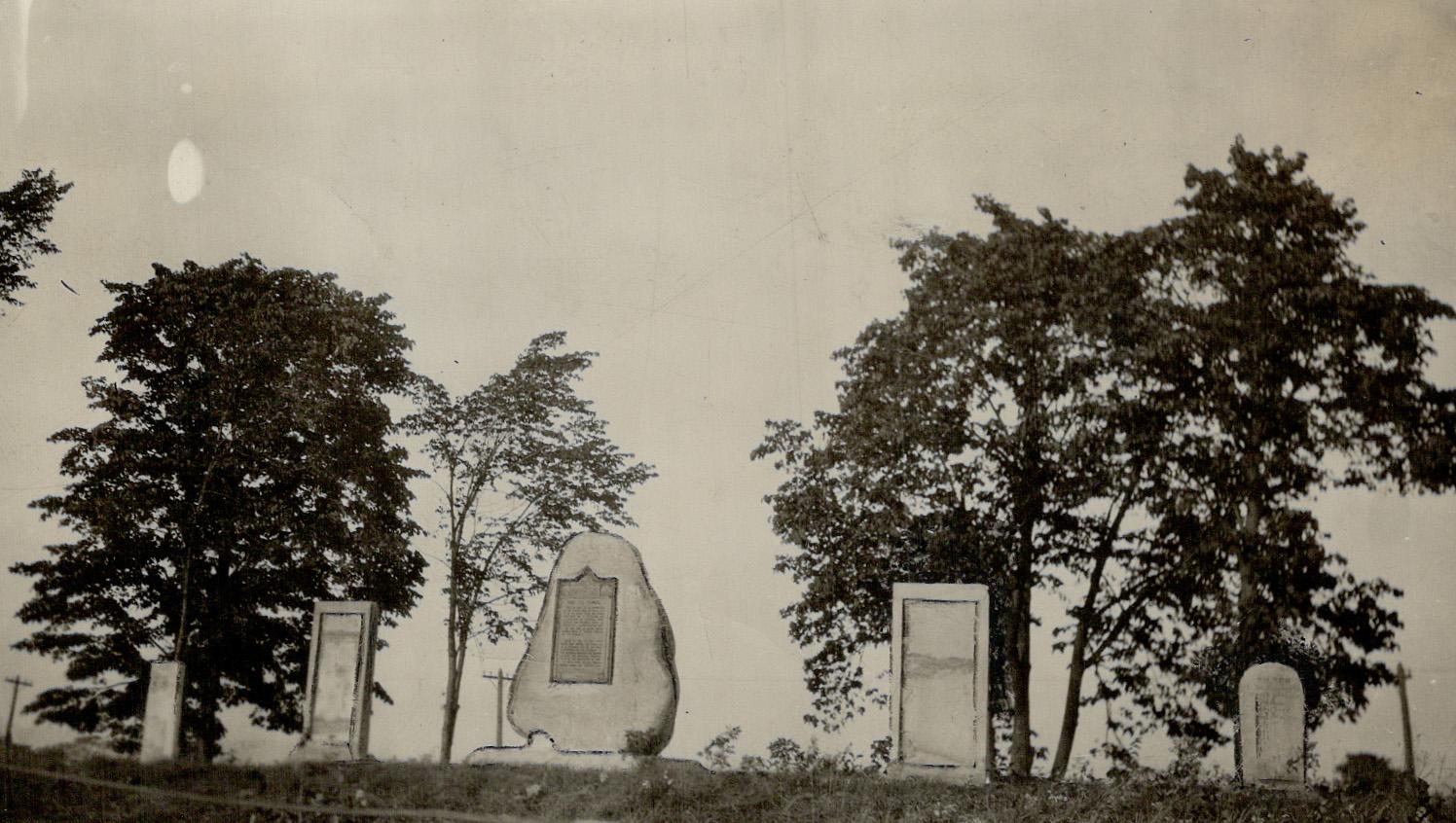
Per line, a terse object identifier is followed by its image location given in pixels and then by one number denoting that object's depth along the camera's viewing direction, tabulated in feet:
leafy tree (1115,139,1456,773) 42.96
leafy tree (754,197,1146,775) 45.39
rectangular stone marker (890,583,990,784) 32.09
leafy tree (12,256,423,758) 49.70
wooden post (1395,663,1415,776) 36.25
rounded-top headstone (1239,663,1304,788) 34.32
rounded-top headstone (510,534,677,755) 35.63
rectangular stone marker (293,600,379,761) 40.29
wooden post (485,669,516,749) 58.85
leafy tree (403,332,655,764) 55.42
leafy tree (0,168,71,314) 47.62
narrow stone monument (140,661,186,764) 41.06
